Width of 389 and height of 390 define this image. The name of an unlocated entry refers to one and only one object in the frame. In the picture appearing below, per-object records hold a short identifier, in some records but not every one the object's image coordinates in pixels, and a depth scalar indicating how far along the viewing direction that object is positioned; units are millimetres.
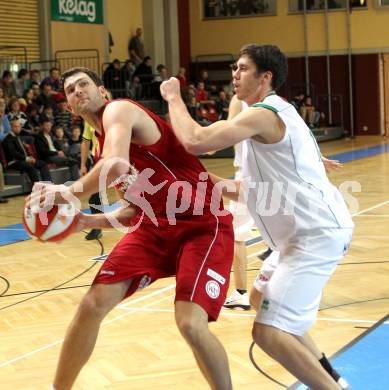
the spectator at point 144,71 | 23156
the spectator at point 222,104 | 23164
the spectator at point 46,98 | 16734
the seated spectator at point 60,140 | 15130
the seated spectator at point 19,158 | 13977
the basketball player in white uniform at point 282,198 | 3836
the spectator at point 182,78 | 23156
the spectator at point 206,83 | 25534
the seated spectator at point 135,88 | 21953
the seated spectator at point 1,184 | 13614
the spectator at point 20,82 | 17750
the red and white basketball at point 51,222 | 3973
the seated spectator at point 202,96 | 22734
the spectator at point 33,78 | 17672
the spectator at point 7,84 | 17203
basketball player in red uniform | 3947
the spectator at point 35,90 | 16844
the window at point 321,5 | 26781
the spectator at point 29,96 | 16484
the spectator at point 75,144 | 15152
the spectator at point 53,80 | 17859
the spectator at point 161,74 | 23338
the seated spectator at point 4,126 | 13852
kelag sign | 21250
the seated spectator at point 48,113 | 15414
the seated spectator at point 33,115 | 15523
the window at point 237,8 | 27891
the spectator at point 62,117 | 16562
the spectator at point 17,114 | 14648
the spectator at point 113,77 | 21750
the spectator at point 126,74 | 21969
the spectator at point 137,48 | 24562
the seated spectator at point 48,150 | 14664
